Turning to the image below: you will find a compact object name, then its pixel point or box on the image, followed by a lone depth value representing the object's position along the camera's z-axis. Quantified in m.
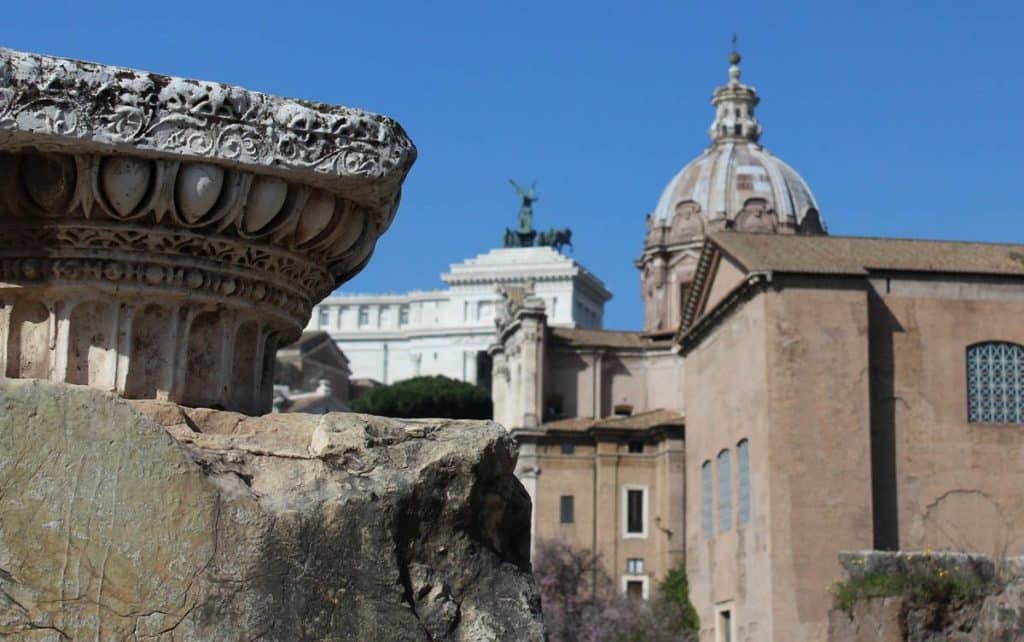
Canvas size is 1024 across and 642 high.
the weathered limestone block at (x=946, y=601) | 17.86
